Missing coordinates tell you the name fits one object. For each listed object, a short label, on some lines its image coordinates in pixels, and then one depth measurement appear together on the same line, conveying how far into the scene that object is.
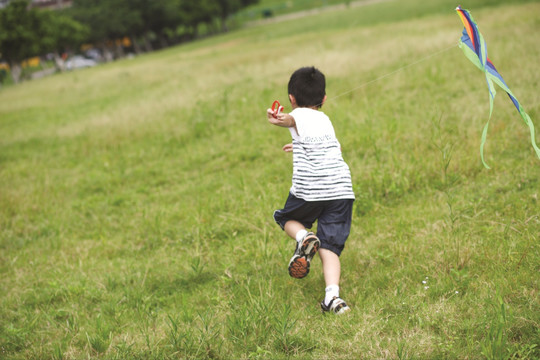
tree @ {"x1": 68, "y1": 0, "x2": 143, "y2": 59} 52.44
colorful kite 3.04
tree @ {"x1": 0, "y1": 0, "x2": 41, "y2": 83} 40.56
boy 3.27
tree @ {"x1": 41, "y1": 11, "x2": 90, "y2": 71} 46.44
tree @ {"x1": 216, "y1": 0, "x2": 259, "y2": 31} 56.03
